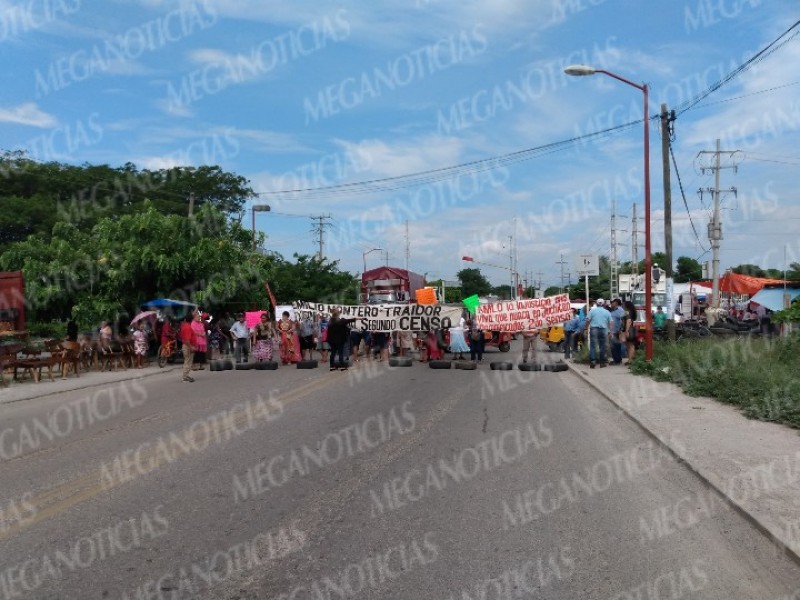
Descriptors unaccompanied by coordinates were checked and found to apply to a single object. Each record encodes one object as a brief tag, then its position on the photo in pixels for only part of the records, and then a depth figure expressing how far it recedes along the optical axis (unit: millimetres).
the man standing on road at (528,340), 21625
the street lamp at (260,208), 44562
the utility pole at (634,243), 71100
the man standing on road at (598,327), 20188
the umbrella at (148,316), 24469
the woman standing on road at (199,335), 20169
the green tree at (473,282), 131950
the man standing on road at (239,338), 23547
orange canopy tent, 31747
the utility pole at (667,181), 22328
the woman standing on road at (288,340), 23438
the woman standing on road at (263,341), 22438
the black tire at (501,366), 20734
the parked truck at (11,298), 22312
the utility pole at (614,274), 68188
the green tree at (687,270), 93625
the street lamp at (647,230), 19156
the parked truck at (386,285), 37031
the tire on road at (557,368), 20141
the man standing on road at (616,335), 22094
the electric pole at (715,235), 42719
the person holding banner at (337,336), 20609
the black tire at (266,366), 21672
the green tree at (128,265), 26602
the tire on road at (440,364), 21281
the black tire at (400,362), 22094
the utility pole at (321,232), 72875
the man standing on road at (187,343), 17906
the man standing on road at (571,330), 25266
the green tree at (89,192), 46500
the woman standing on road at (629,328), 21328
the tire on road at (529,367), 20195
